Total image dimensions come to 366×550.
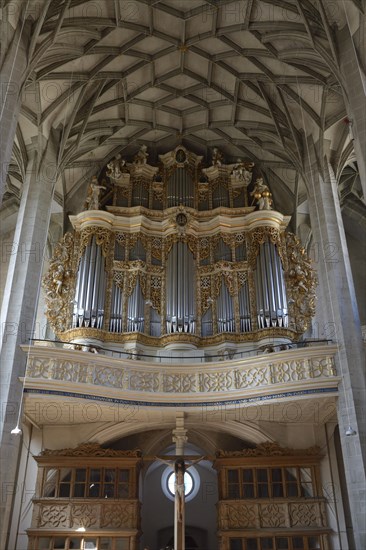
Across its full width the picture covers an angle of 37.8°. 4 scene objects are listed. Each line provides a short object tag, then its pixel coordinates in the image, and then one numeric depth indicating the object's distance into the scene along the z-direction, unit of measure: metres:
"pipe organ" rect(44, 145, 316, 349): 17.91
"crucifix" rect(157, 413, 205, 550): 14.85
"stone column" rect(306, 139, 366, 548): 13.26
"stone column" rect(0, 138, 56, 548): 13.44
